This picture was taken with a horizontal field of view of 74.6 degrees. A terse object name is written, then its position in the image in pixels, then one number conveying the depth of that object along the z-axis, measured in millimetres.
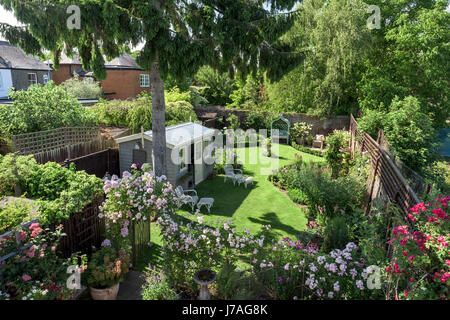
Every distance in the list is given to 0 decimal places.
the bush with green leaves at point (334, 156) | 12924
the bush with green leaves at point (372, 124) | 12859
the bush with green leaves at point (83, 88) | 27011
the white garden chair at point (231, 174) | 13641
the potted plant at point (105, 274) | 5711
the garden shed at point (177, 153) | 11723
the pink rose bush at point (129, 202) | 6527
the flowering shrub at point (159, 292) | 5258
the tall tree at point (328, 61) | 21328
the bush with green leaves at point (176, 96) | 25161
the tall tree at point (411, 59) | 18938
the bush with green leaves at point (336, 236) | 7254
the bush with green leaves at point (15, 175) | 6980
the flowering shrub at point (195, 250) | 5691
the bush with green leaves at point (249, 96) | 30075
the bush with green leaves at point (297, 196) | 11555
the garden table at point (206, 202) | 10406
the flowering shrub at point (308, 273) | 4832
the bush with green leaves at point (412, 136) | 9758
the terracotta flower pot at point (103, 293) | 5695
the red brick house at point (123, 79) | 30672
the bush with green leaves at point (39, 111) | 12023
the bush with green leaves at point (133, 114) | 16797
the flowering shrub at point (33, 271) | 4492
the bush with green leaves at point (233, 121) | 24569
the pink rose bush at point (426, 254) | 3459
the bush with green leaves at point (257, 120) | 25344
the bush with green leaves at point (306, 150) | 20047
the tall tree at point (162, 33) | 7094
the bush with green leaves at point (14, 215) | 4969
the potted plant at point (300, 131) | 22670
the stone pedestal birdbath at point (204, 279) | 5000
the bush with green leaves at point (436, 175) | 7497
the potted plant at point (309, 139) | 22328
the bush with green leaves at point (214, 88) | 33812
